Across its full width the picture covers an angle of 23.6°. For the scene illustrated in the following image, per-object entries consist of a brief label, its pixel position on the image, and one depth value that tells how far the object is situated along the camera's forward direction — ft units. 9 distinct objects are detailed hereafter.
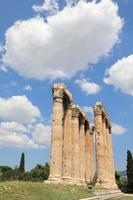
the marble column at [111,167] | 168.92
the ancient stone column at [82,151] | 148.87
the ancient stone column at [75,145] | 131.75
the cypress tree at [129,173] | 229.45
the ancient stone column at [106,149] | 148.63
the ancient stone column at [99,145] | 137.80
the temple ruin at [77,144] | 109.57
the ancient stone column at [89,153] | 168.80
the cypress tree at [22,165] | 268.00
